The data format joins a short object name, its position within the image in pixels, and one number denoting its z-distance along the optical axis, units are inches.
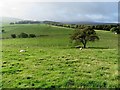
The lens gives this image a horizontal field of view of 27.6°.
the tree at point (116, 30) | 3620.1
